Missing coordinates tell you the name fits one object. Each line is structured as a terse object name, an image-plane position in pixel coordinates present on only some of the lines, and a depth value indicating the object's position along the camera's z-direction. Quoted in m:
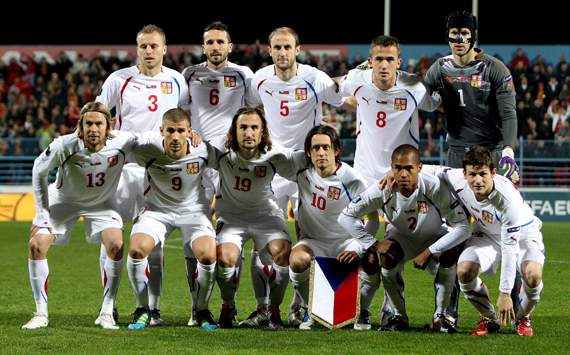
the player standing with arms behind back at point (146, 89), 16.75
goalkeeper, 15.85
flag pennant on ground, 14.84
